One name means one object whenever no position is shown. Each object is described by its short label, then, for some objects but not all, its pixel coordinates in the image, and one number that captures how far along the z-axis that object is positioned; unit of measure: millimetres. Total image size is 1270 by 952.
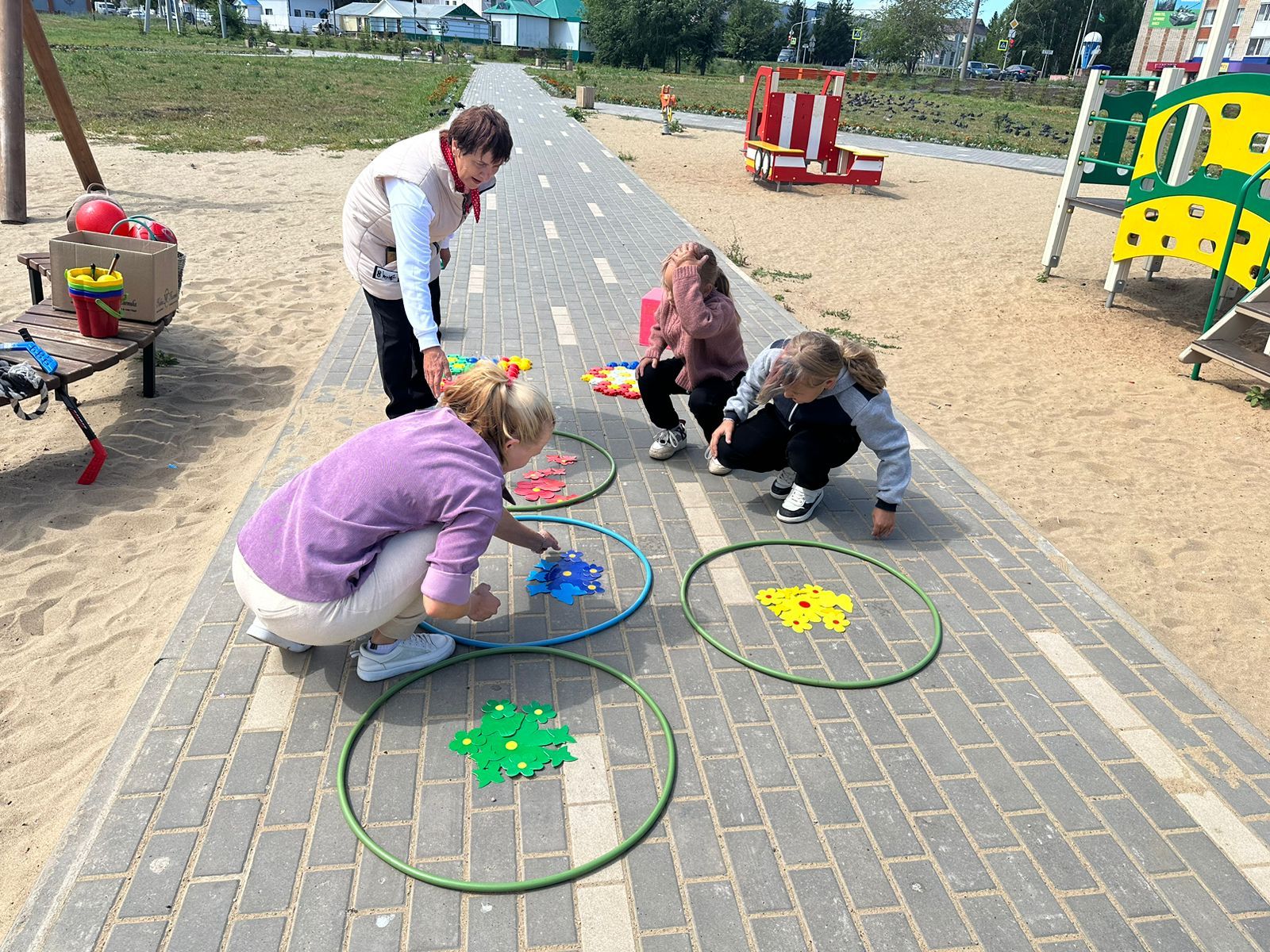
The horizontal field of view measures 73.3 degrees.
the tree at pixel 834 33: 83312
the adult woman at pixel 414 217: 3869
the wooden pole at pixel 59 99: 9523
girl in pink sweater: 4648
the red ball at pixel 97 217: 6297
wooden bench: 4816
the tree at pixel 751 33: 74562
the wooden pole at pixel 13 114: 9773
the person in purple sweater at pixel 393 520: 2719
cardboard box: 5555
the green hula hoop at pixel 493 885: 2424
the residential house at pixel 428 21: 84750
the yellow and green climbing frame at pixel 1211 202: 7379
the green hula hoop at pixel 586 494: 4492
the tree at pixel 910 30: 74750
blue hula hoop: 3441
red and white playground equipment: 16422
